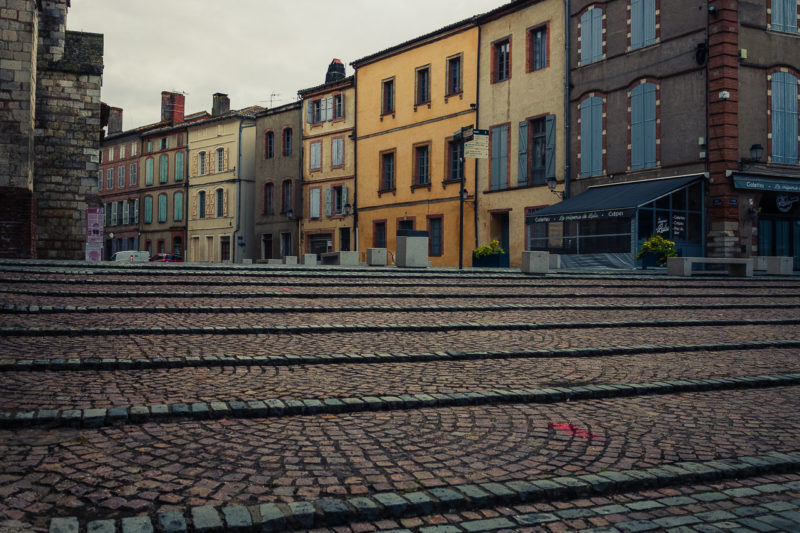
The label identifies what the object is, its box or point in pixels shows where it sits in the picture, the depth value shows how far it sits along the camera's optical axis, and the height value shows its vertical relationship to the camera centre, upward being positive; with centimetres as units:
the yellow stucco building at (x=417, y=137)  3086 +661
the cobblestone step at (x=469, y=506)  304 -106
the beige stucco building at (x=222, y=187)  4409 +560
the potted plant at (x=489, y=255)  2547 +81
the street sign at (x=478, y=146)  1764 +328
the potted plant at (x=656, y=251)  2136 +86
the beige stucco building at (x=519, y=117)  2688 +640
